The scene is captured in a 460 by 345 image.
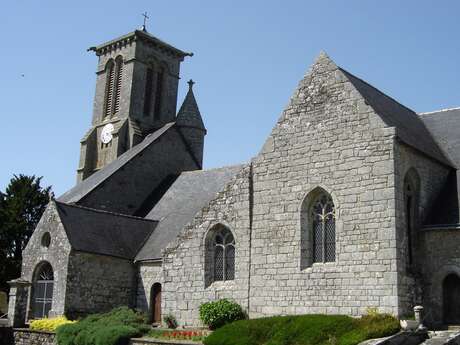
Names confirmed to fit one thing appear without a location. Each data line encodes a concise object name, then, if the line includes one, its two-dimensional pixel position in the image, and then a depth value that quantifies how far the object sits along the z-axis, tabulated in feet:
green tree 108.99
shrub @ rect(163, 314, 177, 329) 68.03
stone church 55.57
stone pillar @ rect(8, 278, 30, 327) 77.92
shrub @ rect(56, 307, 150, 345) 60.49
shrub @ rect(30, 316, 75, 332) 71.51
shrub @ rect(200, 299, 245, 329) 61.87
